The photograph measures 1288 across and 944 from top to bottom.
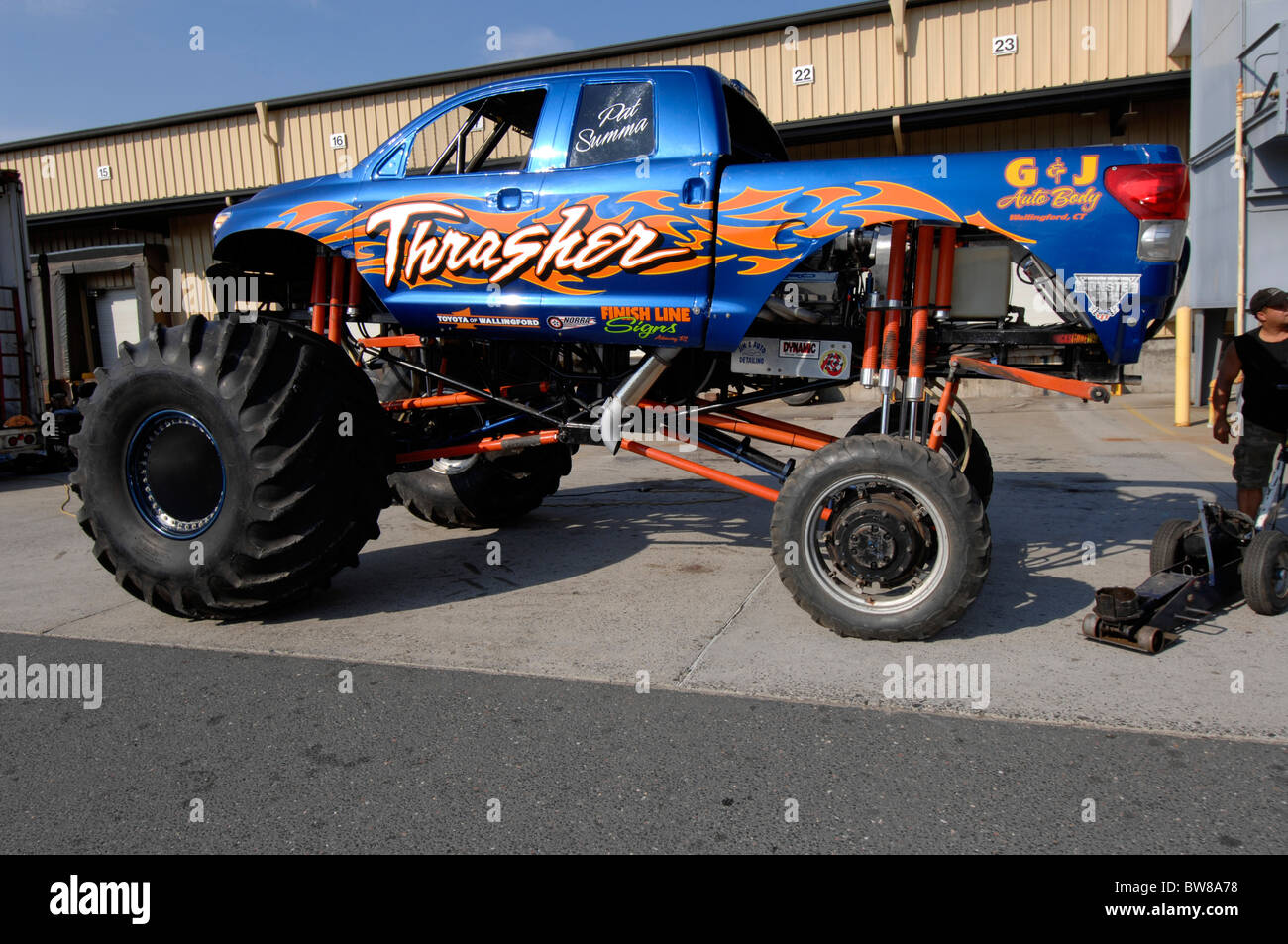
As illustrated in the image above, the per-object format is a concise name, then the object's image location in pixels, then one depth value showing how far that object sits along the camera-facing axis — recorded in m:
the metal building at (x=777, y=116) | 14.07
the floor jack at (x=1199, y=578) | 4.10
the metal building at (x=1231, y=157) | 10.65
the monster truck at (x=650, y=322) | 4.16
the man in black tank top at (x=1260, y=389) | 5.22
